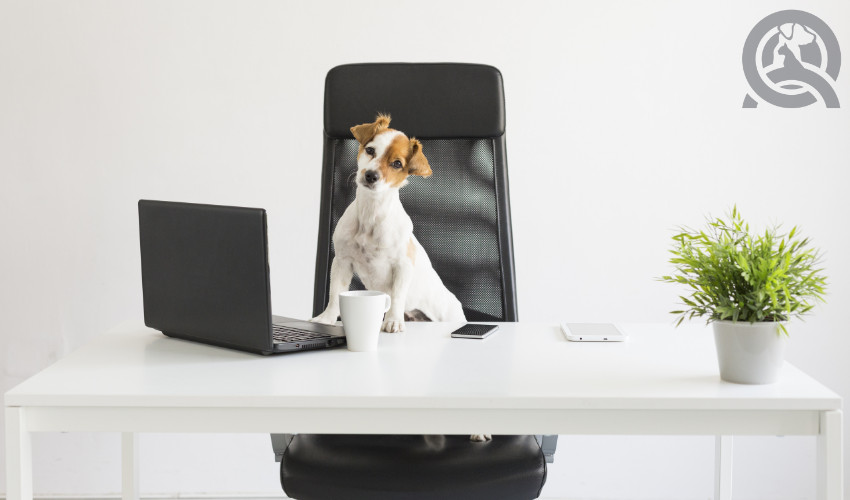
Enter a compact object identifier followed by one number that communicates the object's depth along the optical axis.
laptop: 1.17
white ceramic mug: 1.23
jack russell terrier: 1.51
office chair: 1.72
